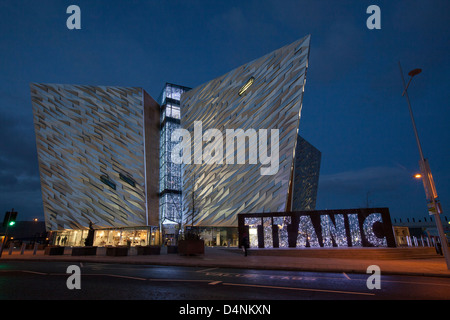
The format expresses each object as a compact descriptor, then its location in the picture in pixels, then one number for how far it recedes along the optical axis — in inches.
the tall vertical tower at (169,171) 1736.0
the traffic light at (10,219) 657.2
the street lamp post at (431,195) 445.1
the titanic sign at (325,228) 776.9
